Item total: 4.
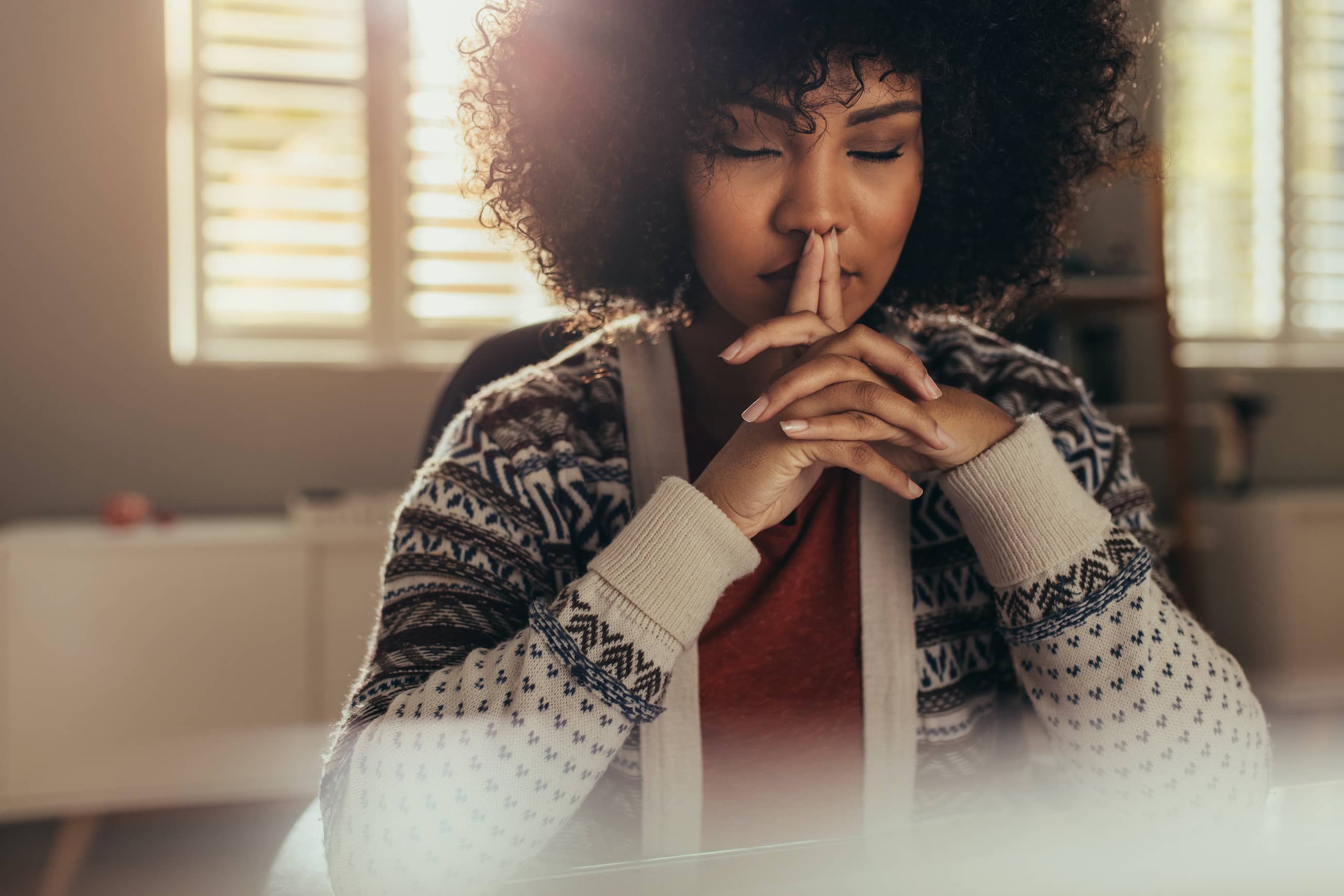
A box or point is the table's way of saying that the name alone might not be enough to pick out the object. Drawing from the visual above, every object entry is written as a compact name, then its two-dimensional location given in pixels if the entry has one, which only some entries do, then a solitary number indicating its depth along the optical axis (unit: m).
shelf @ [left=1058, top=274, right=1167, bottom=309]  2.84
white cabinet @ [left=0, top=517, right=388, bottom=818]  1.96
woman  0.62
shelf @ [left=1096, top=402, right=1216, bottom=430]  2.93
